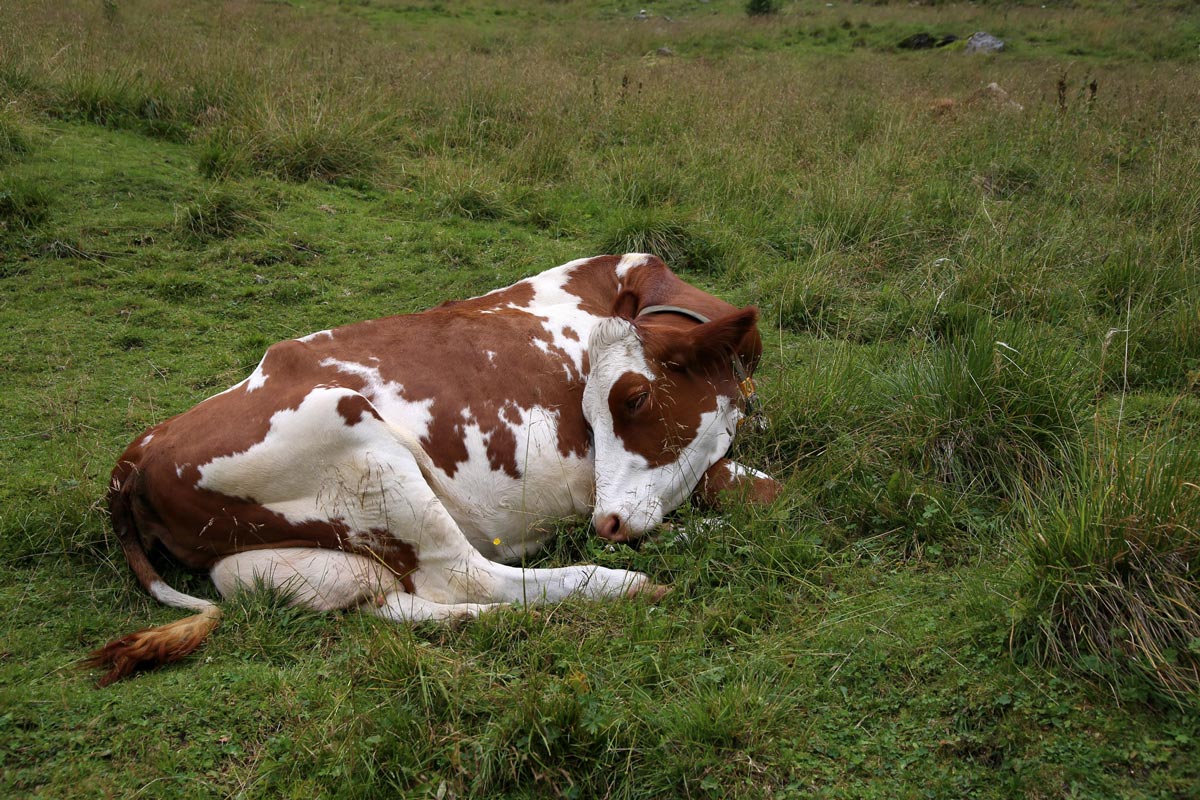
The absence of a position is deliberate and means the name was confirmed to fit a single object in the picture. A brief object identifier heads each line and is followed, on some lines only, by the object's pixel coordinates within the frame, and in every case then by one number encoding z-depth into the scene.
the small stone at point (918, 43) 16.98
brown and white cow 3.35
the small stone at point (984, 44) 16.09
